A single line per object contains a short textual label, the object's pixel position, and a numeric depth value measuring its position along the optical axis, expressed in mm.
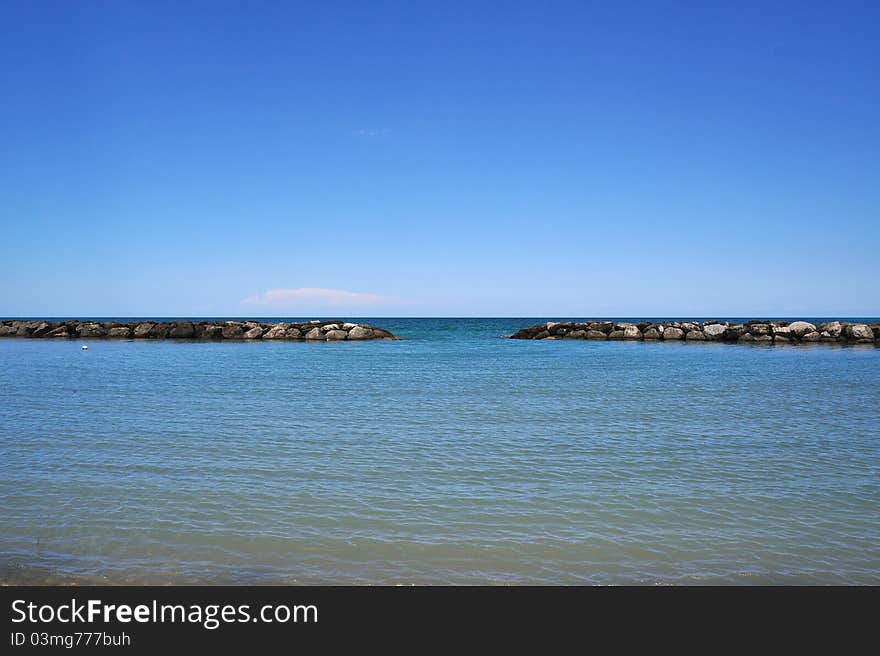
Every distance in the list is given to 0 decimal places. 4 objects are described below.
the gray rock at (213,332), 67438
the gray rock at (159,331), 67000
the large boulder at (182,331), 67000
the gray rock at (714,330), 62844
